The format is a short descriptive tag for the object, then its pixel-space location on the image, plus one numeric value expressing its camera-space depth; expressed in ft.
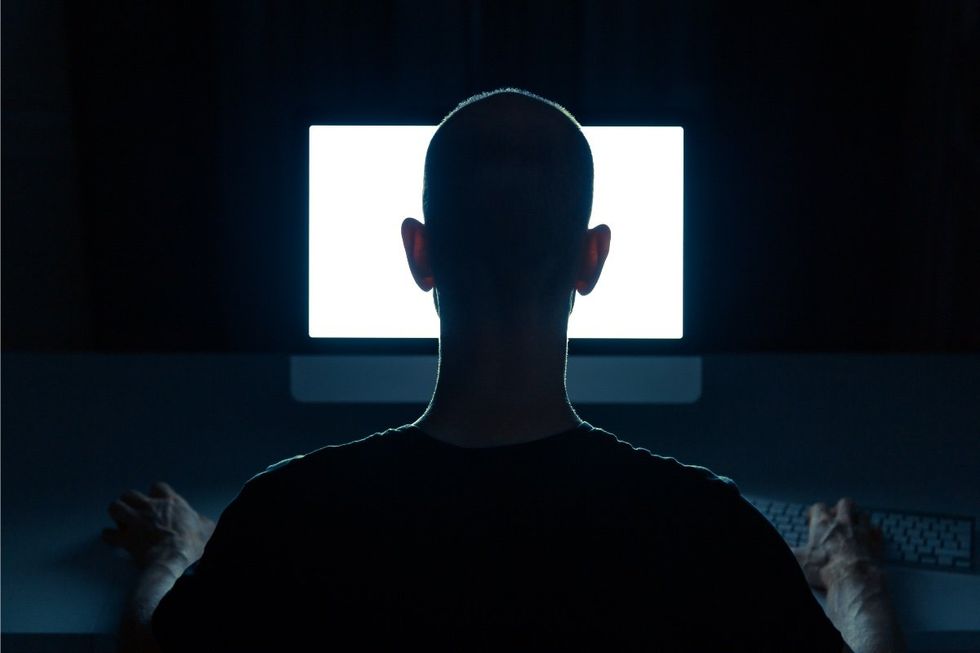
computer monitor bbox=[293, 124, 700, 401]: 4.10
